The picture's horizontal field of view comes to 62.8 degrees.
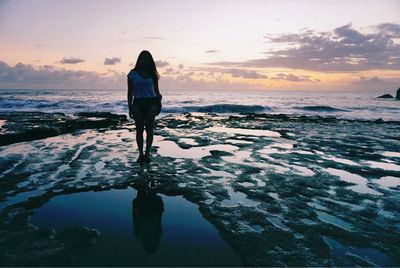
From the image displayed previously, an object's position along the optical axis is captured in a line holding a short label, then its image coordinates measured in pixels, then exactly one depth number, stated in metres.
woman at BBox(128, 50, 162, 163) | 6.43
